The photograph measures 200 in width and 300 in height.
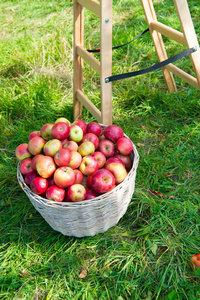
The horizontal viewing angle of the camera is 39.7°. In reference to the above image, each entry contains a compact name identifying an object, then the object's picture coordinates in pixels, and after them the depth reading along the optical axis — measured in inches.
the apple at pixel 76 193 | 67.2
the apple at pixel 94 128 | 83.9
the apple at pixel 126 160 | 79.9
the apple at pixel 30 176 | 73.3
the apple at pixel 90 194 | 68.9
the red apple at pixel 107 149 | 80.9
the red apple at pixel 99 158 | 77.1
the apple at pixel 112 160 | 76.0
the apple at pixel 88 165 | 73.1
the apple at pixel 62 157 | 69.3
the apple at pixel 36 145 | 76.2
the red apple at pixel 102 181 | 67.2
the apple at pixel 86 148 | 76.2
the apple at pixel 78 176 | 72.2
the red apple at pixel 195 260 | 66.0
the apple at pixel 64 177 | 67.2
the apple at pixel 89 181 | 73.0
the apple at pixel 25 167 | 75.1
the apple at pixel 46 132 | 79.5
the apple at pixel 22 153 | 78.6
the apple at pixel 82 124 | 83.0
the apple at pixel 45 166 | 69.8
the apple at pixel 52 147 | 73.5
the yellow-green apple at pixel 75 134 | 79.2
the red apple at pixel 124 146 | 77.9
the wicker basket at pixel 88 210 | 64.1
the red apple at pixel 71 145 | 75.9
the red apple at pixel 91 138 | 79.6
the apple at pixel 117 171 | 71.6
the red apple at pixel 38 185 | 68.8
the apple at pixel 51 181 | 71.7
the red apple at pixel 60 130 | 75.4
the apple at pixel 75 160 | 72.4
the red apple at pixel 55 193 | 66.8
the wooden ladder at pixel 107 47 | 76.2
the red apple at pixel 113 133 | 80.8
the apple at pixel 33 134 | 83.2
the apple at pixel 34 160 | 72.5
